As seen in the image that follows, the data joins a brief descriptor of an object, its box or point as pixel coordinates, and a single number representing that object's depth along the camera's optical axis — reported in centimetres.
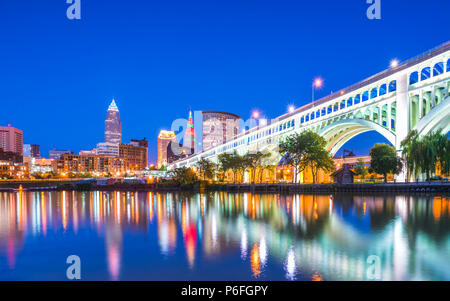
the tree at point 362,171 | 8584
